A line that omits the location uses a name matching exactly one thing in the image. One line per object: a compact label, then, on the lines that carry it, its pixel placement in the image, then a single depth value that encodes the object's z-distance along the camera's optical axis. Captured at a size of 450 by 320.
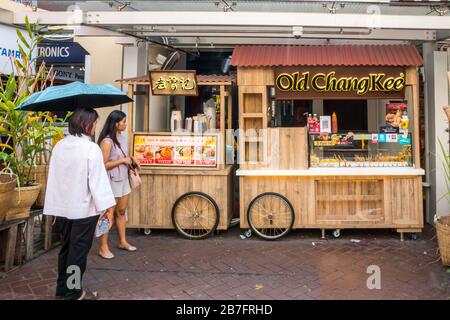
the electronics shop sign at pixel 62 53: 7.91
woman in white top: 3.51
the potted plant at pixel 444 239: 4.39
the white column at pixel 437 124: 6.21
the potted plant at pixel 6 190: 4.04
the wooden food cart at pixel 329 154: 5.60
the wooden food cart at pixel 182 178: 5.73
